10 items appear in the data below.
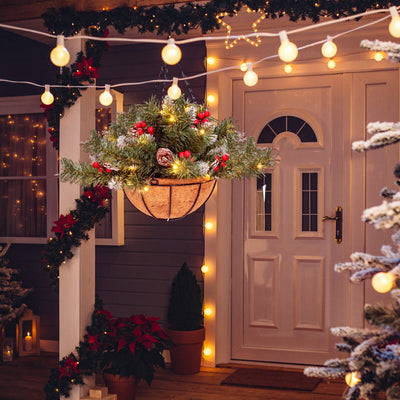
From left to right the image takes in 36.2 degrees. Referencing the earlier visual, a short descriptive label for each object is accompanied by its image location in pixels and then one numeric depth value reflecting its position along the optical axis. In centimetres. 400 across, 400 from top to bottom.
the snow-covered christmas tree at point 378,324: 177
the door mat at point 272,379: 443
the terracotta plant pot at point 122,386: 407
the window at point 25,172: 552
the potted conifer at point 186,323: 477
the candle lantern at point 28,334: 535
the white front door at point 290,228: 485
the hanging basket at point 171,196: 266
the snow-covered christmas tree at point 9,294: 519
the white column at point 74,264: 395
